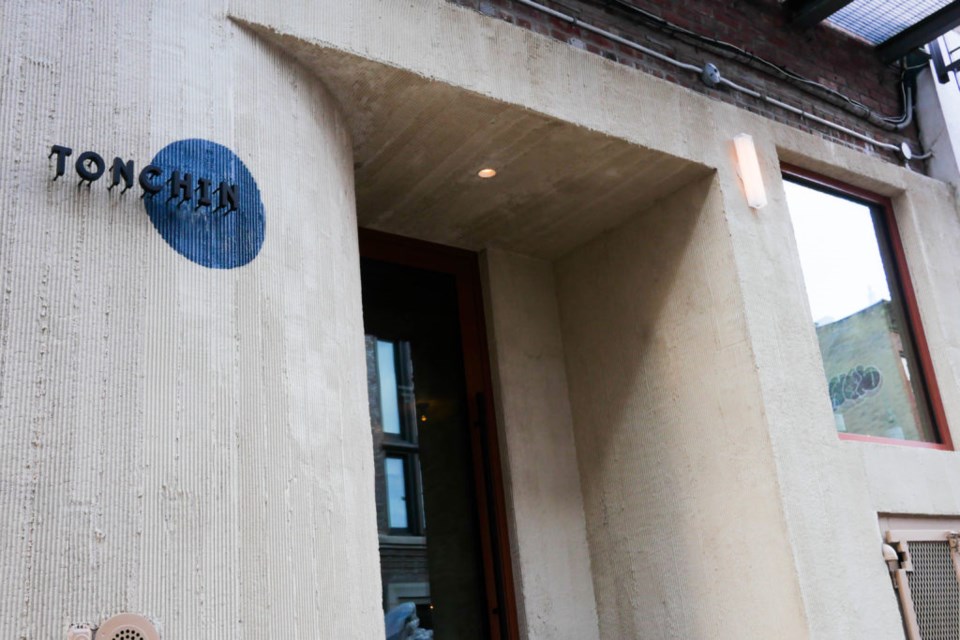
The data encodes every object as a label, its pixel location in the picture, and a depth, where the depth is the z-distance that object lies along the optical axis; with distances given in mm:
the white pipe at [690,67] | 4227
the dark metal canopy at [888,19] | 5301
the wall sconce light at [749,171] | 4496
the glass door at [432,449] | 4250
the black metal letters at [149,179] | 2723
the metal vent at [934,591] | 4371
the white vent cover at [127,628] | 2379
